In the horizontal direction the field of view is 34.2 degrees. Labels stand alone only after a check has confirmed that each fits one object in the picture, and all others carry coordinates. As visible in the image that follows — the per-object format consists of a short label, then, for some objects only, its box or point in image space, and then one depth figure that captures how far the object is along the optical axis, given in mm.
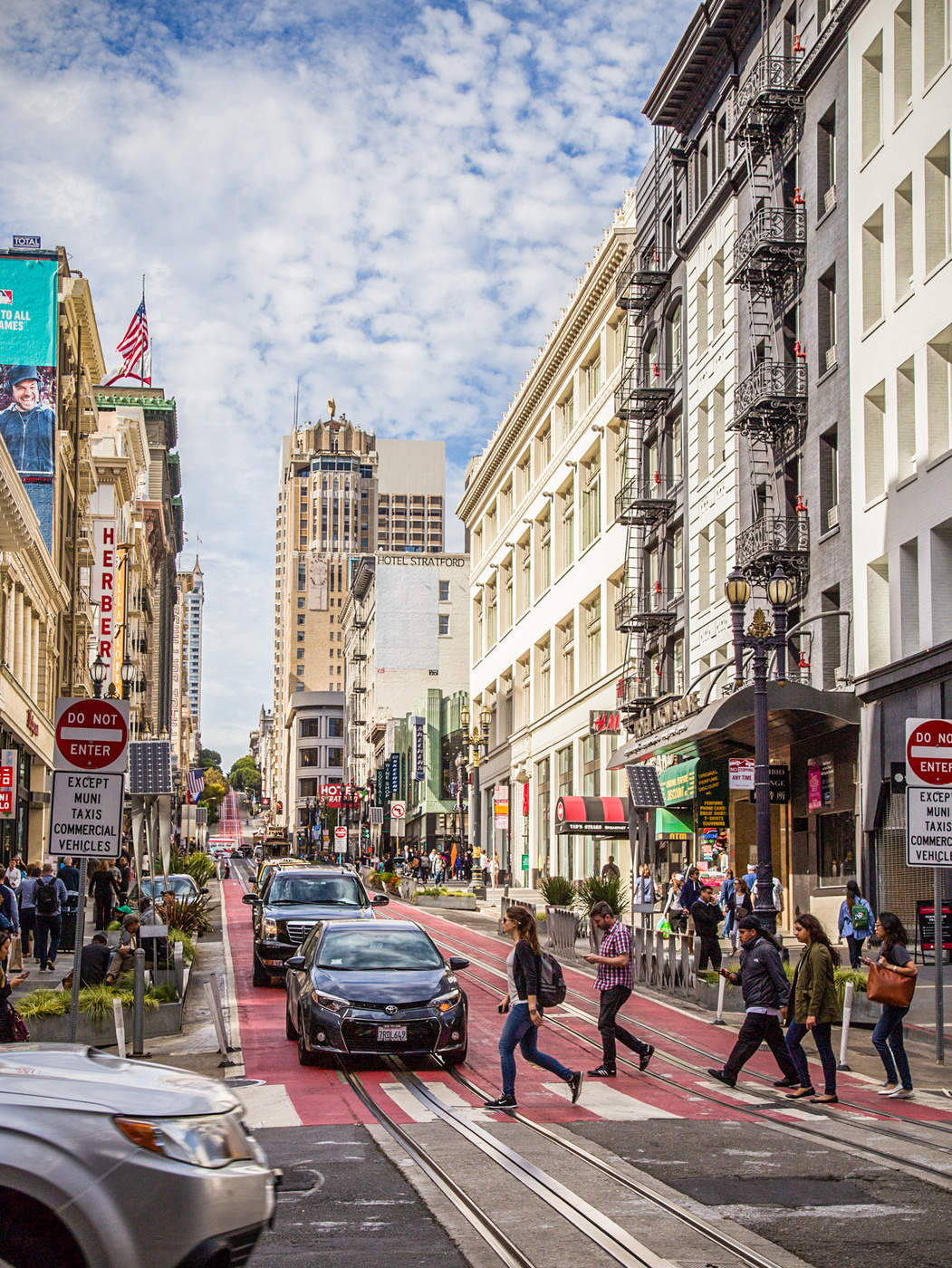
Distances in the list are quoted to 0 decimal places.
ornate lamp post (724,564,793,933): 22078
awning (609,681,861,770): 32781
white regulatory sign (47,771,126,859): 12500
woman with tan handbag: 14227
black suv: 23609
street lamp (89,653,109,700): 33438
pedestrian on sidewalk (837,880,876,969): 25109
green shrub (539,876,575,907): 37094
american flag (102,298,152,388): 81312
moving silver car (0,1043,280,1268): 5582
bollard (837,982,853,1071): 16719
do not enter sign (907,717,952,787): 16438
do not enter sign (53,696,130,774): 12789
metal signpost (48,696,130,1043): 12539
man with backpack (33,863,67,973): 26047
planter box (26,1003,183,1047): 16844
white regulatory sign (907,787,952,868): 16297
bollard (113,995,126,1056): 15773
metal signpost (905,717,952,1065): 16297
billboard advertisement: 53625
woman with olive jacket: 13945
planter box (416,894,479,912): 51344
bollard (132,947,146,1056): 16375
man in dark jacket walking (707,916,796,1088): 14633
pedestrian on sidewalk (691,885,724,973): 24781
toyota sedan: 15469
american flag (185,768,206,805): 68312
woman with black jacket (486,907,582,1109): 13438
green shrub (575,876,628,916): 32562
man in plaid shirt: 15695
